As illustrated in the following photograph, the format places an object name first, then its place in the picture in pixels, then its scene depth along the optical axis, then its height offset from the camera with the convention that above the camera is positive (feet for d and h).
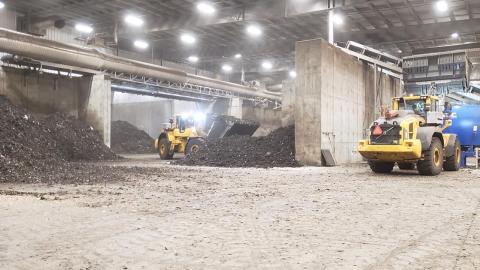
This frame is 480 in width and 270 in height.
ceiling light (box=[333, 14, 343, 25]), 62.40 +18.82
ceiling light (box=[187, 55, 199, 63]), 94.27 +19.39
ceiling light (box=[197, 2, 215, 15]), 60.59 +19.92
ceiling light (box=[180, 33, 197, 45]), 77.71 +19.82
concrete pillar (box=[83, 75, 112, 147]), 68.13 +5.92
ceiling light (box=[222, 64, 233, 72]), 106.01 +19.13
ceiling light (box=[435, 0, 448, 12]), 55.26 +18.35
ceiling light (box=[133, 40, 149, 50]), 83.67 +20.22
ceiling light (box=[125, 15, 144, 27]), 67.20 +20.08
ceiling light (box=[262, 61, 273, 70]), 102.05 +19.14
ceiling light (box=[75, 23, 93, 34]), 72.88 +20.40
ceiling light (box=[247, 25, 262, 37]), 69.75 +19.17
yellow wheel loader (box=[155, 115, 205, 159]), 69.77 +1.03
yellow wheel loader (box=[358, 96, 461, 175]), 37.40 +0.17
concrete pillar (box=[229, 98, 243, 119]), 95.66 +8.05
